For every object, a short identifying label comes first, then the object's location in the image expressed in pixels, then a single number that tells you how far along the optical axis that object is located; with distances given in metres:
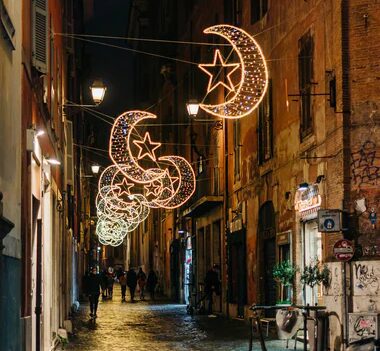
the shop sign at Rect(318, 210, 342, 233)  17.19
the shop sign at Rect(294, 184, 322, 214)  19.25
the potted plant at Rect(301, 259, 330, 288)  18.12
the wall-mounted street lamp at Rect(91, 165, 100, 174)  39.67
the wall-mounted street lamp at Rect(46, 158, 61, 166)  17.95
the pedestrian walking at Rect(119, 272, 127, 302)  47.59
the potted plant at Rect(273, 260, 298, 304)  20.57
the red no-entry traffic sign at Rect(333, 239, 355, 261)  16.73
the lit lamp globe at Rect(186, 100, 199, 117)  25.55
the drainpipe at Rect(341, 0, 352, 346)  17.50
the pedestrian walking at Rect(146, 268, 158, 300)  49.04
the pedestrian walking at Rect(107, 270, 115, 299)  52.06
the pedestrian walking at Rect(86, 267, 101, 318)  30.88
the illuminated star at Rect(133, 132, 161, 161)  25.10
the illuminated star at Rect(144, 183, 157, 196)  32.13
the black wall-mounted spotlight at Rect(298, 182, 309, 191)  19.88
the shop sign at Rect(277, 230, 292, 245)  22.05
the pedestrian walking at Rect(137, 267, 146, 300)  49.62
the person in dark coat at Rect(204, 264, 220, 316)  32.38
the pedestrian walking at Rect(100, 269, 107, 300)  47.75
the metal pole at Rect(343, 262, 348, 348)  16.92
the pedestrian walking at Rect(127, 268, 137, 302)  46.91
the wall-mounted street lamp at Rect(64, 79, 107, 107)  20.78
